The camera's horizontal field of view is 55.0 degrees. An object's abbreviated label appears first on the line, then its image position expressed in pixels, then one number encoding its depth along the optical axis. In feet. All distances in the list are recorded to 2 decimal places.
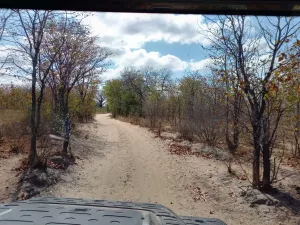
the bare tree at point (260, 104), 18.94
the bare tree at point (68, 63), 27.43
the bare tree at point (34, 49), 23.05
